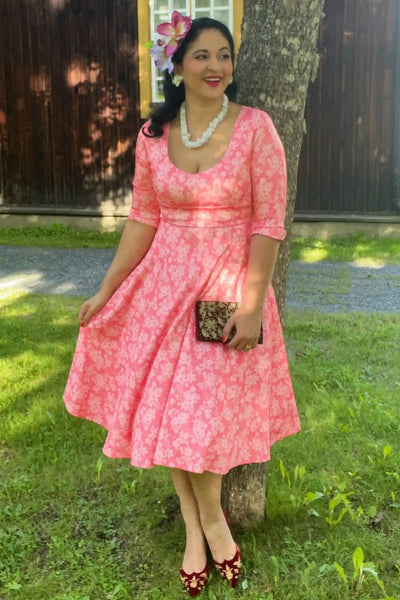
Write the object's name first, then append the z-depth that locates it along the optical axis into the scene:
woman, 2.46
